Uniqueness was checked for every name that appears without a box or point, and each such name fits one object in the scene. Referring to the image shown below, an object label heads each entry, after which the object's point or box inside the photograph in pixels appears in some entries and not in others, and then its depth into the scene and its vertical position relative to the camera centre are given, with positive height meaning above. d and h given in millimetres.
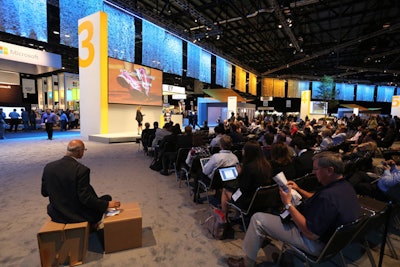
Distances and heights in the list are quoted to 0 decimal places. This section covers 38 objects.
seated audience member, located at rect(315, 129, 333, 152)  5426 -635
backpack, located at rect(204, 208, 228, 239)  2465 -1305
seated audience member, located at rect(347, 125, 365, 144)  6953 -634
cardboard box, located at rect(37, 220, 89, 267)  1890 -1215
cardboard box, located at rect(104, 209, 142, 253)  2145 -1230
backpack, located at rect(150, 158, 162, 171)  5348 -1318
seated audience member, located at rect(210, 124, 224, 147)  4957 -475
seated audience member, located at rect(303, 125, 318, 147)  6421 -677
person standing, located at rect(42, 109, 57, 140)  9688 -491
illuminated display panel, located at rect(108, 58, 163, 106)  10352 +1664
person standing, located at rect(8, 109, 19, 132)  12998 -387
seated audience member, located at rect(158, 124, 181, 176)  5031 -870
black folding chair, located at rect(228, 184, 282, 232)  2248 -942
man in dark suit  1935 -733
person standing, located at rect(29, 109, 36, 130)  14406 -509
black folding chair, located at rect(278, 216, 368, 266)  1426 -896
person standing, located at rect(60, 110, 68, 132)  13734 -552
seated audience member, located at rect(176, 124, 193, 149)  4930 -607
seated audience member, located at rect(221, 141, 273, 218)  2352 -645
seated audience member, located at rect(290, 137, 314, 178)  3244 -719
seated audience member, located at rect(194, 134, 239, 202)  3062 -661
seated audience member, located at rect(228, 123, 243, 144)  6207 -634
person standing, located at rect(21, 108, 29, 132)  13598 -391
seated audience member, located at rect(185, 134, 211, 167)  3805 -713
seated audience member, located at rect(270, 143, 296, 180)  2904 -625
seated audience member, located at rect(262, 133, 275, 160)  4305 -516
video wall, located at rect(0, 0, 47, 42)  7762 +3639
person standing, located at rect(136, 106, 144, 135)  10953 -153
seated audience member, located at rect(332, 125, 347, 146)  6589 -637
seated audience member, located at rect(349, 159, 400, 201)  2695 -937
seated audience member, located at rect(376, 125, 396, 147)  7445 -778
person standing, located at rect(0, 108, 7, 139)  9838 -773
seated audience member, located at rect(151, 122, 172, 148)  5816 -570
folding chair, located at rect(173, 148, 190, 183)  4559 -962
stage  9277 -1103
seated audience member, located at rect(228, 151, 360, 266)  1485 -734
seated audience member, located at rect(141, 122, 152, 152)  7121 -743
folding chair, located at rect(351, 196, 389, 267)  1629 -940
